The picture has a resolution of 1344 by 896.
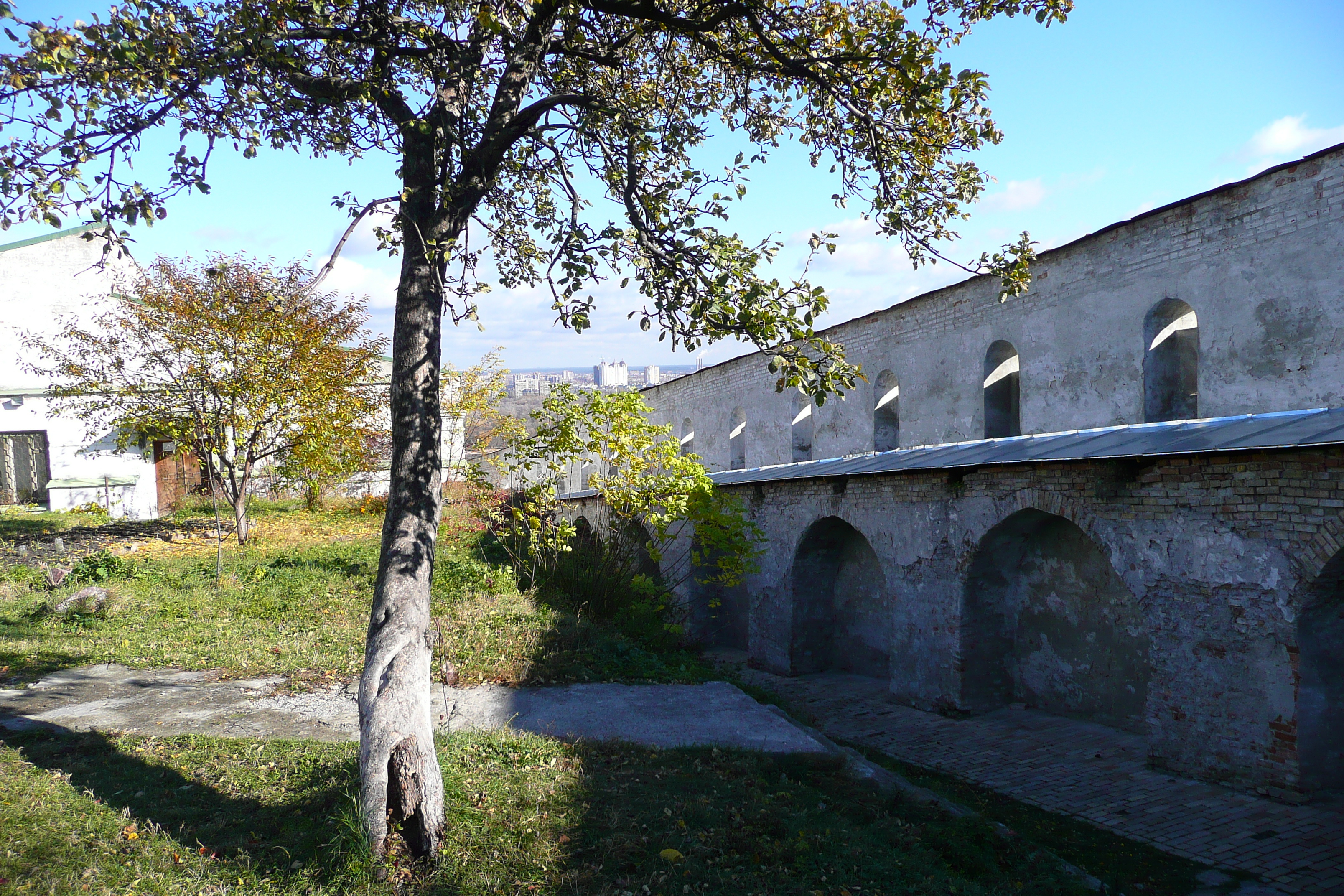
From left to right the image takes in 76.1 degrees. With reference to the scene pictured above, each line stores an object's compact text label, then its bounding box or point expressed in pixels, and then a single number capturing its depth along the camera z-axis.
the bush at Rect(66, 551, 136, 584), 13.09
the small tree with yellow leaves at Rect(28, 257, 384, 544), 16.61
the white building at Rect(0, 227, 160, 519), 22.25
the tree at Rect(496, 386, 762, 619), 12.23
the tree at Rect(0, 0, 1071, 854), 4.99
